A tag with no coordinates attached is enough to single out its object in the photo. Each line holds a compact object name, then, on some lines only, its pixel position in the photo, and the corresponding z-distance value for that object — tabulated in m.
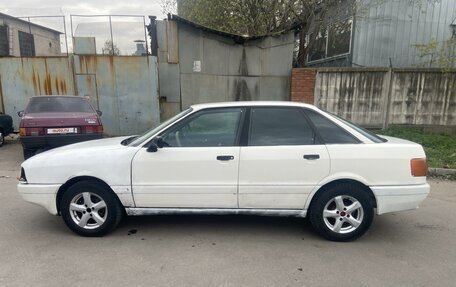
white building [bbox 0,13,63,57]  13.03
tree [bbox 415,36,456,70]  8.92
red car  6.48
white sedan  3.46
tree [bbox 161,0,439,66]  9.84
